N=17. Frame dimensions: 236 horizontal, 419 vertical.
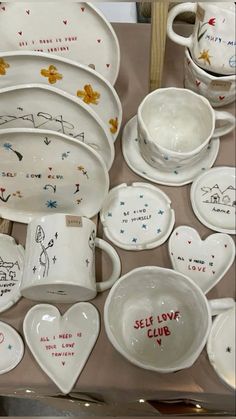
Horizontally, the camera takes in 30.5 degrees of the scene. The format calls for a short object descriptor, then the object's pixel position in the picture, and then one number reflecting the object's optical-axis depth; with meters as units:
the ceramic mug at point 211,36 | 0.53
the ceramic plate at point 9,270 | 0.57
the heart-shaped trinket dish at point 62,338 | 0.54
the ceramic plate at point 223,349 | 0.51
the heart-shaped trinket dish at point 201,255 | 0.56
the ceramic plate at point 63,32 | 0.57
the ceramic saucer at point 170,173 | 0.63
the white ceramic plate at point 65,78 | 0.51
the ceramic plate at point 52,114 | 0.49
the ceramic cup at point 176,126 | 0.58
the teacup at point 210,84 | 0.58
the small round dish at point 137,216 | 0.60
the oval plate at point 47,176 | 0.51
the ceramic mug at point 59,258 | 0.49
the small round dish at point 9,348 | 0.55
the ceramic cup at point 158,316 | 0.50
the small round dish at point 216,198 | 0.60
